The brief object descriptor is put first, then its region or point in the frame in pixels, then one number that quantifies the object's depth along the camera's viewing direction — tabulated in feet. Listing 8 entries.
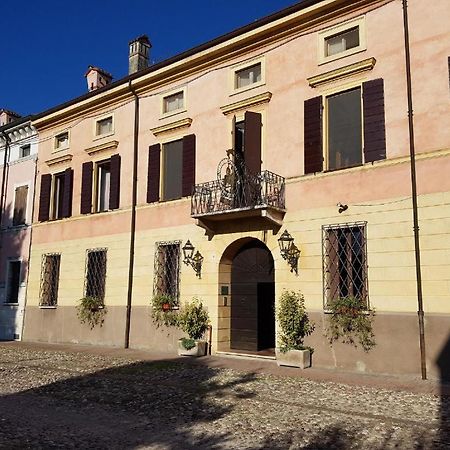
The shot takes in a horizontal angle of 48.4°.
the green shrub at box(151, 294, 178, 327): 45.68
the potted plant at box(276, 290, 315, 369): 36.35
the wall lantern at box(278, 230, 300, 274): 38.68
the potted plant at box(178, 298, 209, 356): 42.73
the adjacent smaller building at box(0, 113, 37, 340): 61.52
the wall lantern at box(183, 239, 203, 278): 44.78
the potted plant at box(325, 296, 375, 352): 34.37
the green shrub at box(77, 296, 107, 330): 51.80
